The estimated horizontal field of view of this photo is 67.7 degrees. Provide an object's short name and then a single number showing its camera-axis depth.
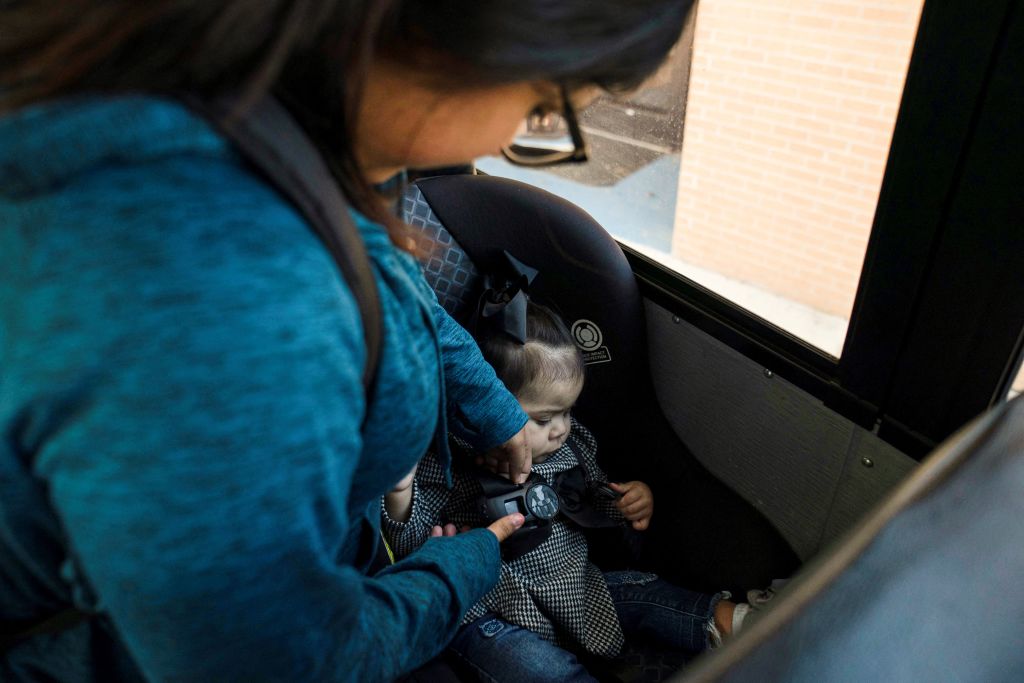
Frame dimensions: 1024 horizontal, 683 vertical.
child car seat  1.39
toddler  1.23
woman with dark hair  0.37
